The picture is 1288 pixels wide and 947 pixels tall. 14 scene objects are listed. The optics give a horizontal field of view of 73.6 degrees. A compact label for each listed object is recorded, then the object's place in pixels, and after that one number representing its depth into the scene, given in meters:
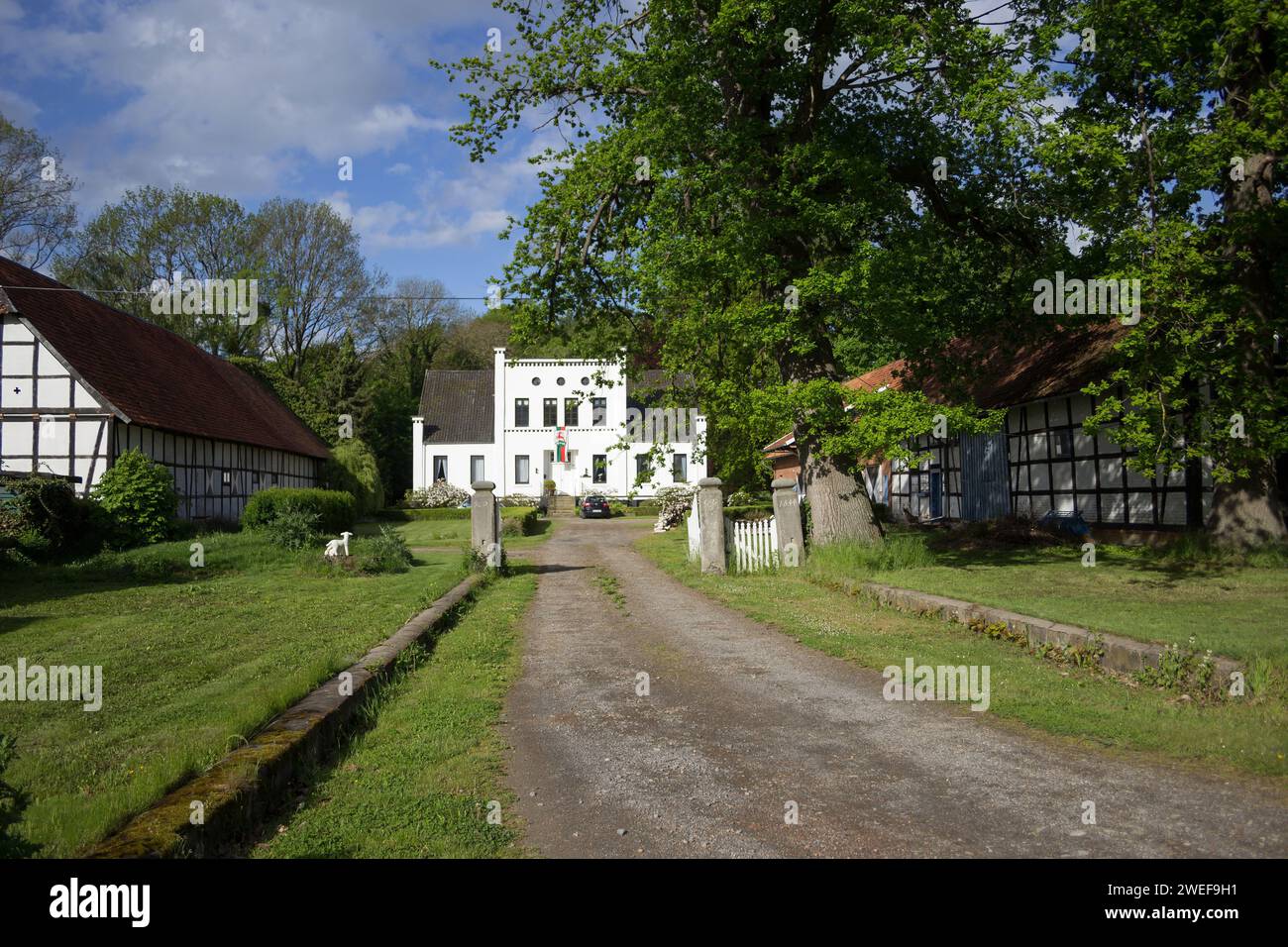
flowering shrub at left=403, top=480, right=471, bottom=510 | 47.22
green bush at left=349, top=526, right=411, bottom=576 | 17.31
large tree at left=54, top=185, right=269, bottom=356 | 44.00
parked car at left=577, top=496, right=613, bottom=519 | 45.50
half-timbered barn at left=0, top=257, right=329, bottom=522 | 22.09
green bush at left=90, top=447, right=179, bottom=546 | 20.58
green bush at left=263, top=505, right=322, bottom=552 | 20.23
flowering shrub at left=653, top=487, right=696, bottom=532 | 34.95
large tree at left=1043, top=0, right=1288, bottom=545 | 12.71
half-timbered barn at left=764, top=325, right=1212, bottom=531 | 18.91
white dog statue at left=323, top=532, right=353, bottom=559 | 17.11
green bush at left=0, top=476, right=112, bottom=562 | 17.41
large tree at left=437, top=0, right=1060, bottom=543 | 13.84
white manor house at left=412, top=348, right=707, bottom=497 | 52.78
